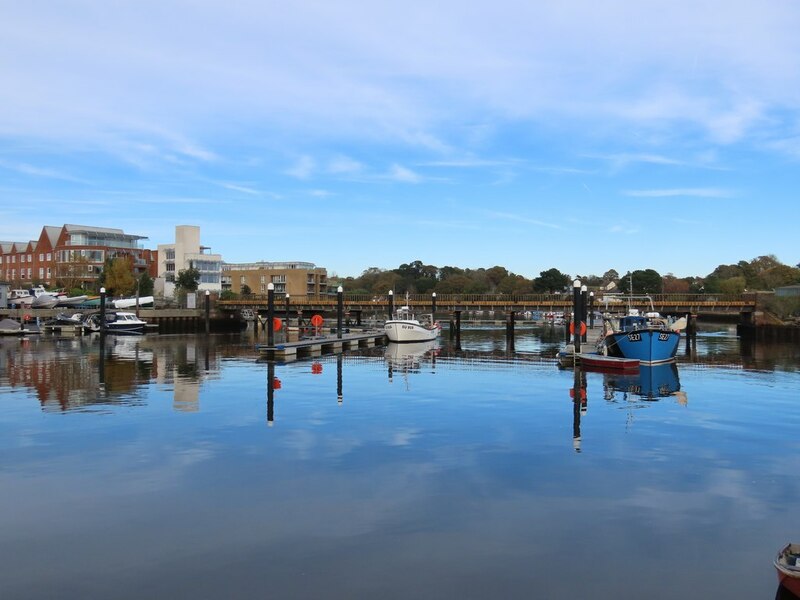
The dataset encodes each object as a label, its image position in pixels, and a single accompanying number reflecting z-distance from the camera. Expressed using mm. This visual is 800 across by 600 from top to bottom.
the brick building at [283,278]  181250
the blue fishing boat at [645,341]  41656
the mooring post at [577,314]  43616
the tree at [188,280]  132500
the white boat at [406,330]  67688
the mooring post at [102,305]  69406
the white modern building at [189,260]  151500
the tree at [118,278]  126688
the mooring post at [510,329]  76738
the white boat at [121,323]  81875
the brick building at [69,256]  138000
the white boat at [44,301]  106062
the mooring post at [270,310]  49800
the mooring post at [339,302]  64250
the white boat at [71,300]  108244
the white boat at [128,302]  106488
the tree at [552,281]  182125
